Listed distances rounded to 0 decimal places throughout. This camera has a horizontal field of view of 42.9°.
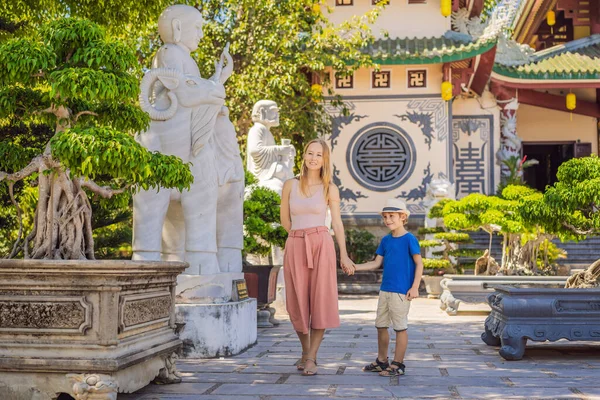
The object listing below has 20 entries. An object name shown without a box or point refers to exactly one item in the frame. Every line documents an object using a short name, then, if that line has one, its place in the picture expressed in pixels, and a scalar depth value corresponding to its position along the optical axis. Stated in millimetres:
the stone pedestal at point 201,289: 5945
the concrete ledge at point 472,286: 10086
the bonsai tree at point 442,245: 13062
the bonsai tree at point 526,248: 10797
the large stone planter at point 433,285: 13555
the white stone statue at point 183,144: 5820
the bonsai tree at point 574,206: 6418
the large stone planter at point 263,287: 8078
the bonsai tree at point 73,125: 3871
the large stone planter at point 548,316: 5855
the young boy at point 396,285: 5082
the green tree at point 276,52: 12664
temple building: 16125
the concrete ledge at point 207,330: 5816
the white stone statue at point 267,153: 10500
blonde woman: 5043
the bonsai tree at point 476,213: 10922
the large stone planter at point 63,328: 3846
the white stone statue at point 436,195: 14859
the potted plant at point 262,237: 8344
